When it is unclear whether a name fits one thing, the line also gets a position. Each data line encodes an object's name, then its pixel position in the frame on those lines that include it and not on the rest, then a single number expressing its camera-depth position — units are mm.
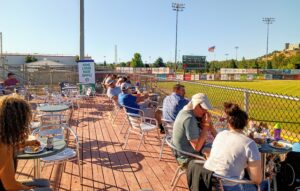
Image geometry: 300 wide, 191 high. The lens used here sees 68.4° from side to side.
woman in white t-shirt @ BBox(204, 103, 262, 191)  1768
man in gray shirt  2392
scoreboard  37260
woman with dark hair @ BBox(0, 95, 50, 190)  1478
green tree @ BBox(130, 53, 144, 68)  51250
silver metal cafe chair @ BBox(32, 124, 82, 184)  2598
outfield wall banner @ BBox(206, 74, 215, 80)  36795
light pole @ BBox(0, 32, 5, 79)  15529
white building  42798
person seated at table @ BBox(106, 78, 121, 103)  6382
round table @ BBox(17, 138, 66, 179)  2023
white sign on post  9657
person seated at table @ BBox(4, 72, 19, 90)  8043
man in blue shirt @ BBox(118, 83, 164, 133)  4805
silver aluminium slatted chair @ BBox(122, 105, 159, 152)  3936
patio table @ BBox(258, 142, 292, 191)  2330
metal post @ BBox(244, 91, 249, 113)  3695
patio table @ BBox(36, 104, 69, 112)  4197
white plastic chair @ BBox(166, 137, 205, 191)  2286
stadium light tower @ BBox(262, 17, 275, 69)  59174
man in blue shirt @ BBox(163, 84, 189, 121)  3651
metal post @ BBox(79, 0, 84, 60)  10463
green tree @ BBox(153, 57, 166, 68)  62259
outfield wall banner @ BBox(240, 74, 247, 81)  39640
